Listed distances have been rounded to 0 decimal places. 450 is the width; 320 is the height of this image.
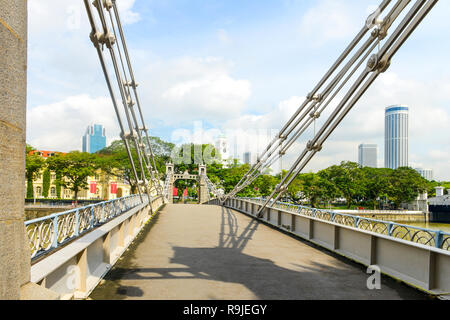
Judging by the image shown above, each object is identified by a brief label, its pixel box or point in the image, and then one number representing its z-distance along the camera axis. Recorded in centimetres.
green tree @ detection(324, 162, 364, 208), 7425
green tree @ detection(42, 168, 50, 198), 7031
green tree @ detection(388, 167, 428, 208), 7500
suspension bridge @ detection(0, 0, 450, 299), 328
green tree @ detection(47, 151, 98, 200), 6028
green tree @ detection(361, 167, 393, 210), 7500
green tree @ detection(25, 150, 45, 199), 5803
